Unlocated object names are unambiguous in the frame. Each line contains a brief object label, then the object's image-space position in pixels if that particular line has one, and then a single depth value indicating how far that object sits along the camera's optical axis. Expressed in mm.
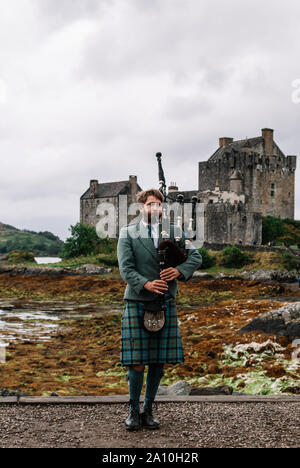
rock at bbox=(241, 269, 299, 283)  33594
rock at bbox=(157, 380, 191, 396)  7495
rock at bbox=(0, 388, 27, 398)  6910
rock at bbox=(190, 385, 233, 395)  7487
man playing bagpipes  5156
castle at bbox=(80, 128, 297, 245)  57312
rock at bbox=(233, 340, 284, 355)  10078
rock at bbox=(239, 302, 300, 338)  10750
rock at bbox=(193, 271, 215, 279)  35894
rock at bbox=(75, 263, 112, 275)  42250
